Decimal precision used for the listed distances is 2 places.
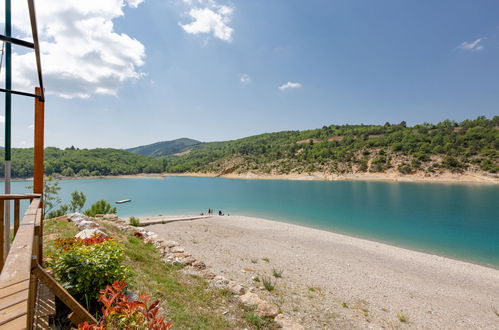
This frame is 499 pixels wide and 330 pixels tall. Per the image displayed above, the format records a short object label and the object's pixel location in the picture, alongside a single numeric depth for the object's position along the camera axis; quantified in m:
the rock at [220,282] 7.27
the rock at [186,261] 9.05
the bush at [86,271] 3.94
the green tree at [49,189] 16.87
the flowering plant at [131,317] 2.73
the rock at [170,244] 11.07
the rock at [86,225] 10.00
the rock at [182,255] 9.72
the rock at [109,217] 16.01
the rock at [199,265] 8.82
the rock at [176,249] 10.31
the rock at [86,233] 7.13
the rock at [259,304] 5.92
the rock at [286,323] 5.57
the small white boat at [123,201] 43.70
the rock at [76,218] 11.13
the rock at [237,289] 6.99
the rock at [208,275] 8.05
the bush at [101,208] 19.60
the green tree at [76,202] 23.27
